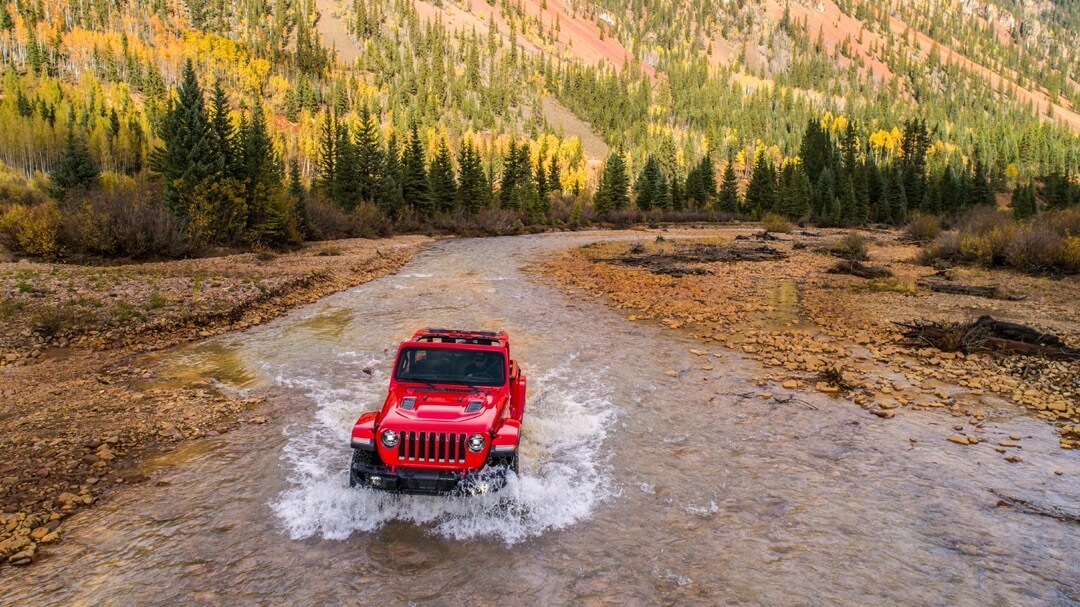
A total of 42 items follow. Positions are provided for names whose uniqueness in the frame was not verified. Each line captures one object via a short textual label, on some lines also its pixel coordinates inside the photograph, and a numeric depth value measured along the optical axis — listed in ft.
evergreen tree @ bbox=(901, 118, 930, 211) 305.12
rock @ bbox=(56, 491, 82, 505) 22.57
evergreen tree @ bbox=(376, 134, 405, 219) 203.21
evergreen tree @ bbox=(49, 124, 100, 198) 222.28
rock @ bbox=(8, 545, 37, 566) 18.83
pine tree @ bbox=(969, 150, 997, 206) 306.14
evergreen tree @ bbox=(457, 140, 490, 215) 237.66
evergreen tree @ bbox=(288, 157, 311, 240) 136.98
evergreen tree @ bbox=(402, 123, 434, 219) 213.87
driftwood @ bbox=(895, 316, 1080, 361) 44.11
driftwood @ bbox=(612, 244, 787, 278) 98.12
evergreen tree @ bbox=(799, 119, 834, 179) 341.62
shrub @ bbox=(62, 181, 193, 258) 86.28
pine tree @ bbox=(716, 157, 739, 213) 307.99
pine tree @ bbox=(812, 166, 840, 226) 263.90
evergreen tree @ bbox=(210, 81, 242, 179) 114.73
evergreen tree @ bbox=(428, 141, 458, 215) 229.45
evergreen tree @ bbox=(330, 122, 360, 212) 197.26
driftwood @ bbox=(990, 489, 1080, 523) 22.45
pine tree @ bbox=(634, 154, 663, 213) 298.15
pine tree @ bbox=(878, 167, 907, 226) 281.74
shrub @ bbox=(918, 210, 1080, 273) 83.35
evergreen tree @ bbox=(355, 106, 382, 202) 204.33
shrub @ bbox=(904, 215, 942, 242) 164.14
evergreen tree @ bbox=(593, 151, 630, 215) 292.26
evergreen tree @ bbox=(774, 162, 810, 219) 273.95
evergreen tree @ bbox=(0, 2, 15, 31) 545.03
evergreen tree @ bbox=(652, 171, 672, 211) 302.45
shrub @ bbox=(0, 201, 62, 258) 83.82
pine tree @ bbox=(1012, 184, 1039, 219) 250.16
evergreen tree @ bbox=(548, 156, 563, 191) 327.67
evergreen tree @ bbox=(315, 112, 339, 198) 208.13
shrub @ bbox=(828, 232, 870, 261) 117.42
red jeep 20.70
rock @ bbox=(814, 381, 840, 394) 37.70
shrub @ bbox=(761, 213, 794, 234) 217.15
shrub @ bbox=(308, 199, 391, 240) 150.71
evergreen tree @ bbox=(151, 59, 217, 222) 110.83
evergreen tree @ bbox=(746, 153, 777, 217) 299.17
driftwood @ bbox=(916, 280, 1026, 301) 67.46
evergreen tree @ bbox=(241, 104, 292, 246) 118.52
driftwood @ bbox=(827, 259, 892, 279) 88.00
